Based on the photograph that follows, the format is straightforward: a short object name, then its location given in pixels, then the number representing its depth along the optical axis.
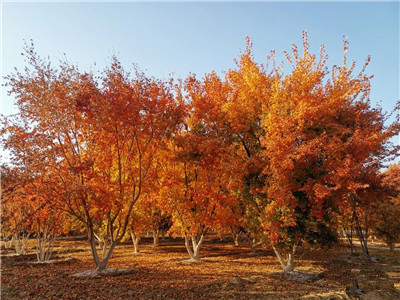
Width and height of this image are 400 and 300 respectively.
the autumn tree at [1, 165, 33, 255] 13.17
